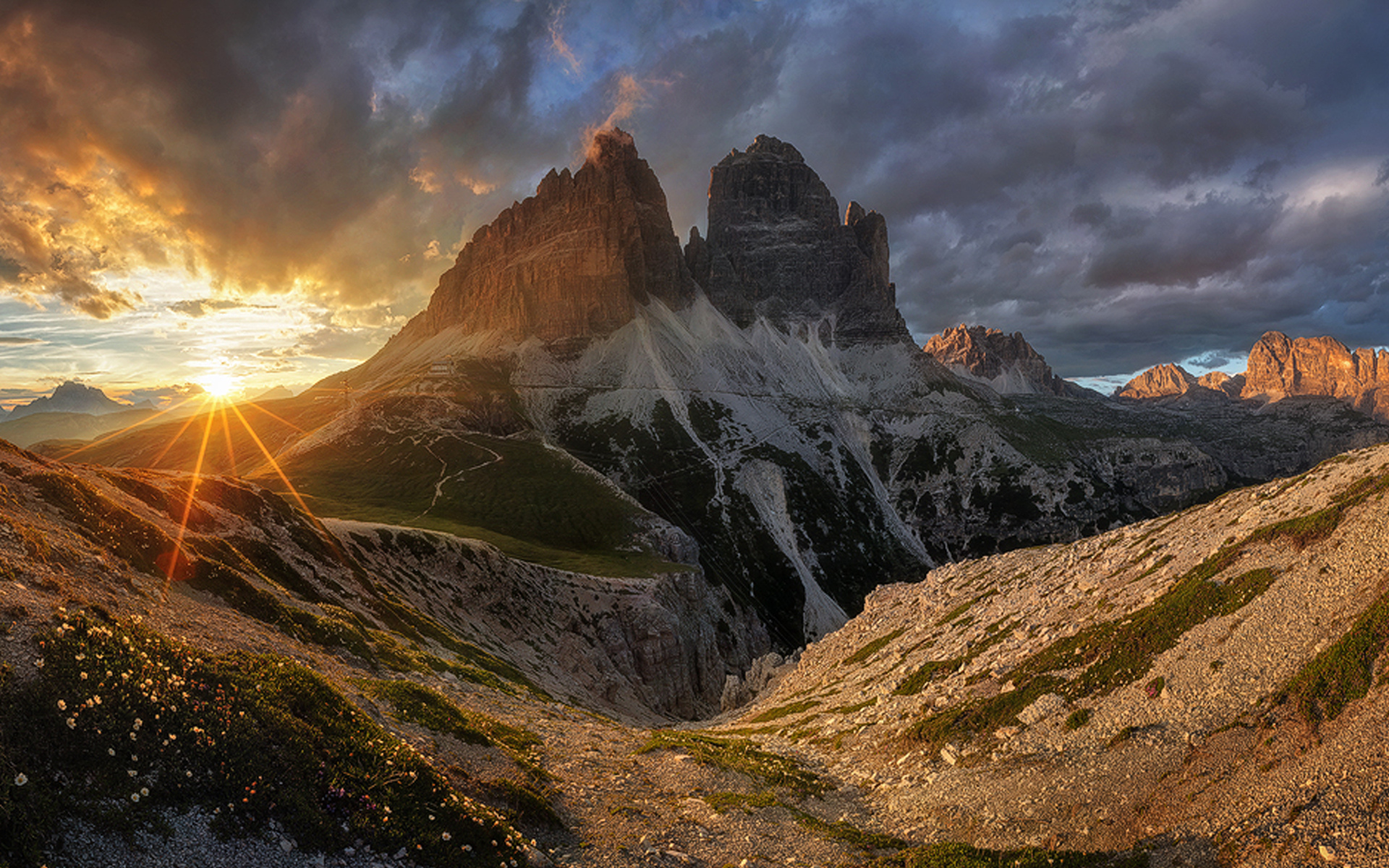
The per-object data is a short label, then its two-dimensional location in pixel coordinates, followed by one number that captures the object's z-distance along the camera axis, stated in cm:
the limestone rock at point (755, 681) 6906
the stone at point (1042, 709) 2683
